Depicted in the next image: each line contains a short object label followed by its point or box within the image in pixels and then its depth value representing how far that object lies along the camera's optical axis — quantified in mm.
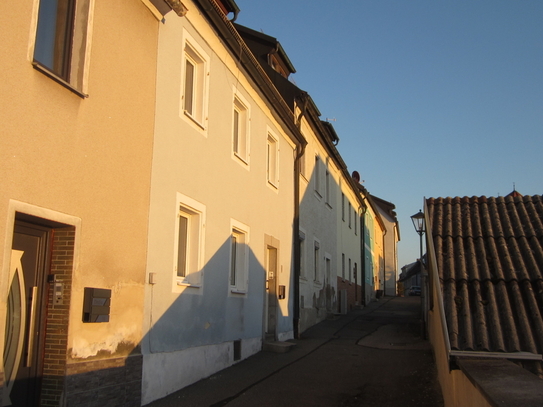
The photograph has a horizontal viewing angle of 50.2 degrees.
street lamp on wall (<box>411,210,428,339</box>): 17388
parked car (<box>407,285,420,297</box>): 59312
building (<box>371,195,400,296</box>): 55312
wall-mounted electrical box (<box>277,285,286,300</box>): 14842
